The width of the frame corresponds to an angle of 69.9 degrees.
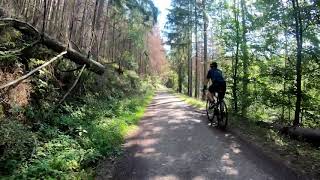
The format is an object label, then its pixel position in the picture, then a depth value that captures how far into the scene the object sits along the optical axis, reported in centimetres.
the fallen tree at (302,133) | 635
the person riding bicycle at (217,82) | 737
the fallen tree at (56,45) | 664
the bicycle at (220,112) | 729
